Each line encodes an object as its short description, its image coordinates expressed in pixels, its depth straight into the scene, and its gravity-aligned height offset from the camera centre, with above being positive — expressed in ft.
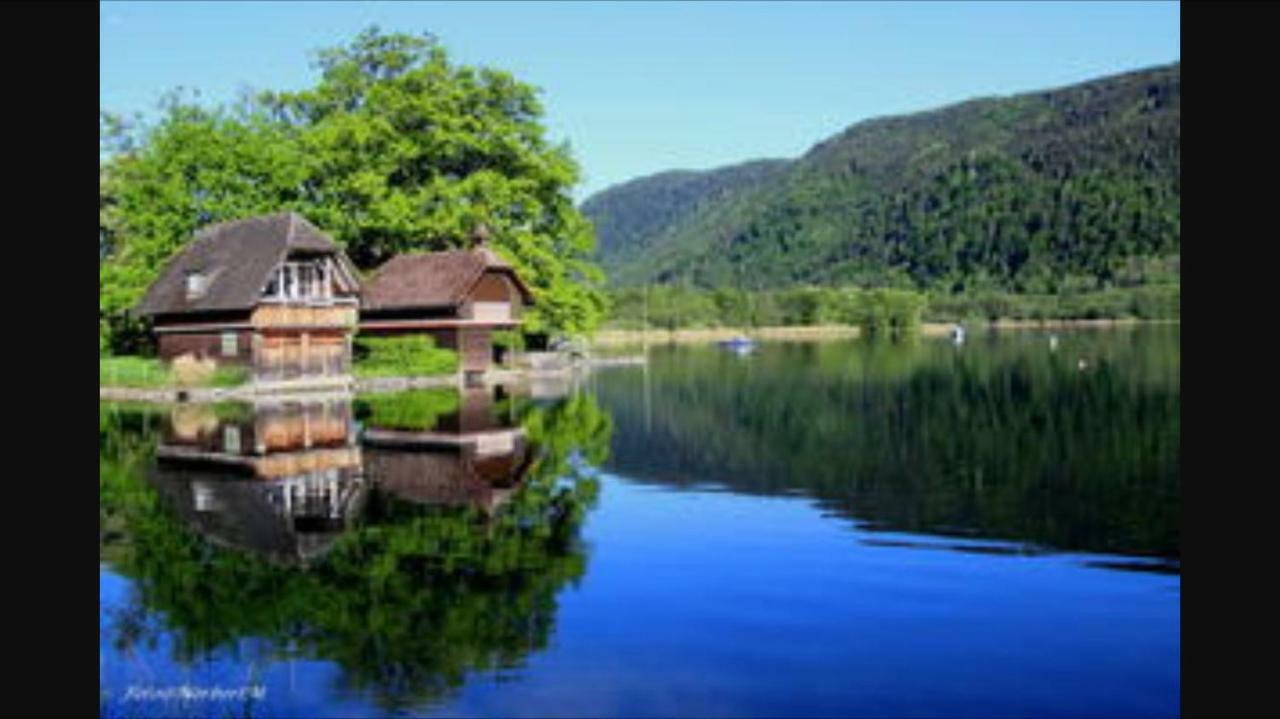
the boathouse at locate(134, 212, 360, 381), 153.58 +6.03
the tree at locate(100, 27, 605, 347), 175.94 +24.88
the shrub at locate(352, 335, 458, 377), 165.27 -1.66
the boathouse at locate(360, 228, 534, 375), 175.35 +6.51
